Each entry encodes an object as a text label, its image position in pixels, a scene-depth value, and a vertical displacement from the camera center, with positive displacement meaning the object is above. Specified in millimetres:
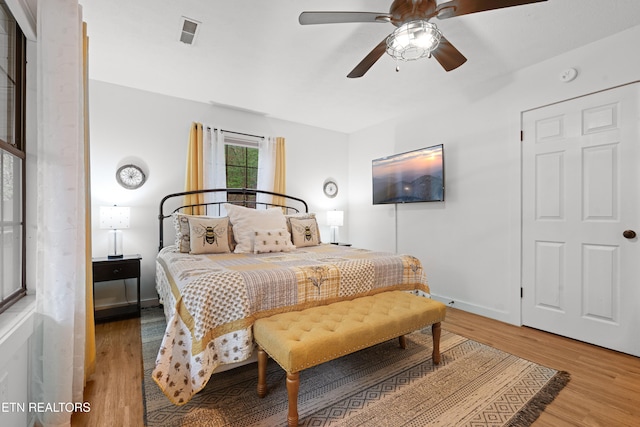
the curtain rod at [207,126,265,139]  3803 +1095
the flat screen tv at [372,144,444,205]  3502 +475
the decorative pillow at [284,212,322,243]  3427 -65
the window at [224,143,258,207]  3939 +636
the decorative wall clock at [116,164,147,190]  3205 +402
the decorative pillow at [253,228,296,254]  2878 -322
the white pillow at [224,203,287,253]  2949 -124
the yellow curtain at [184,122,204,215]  3498 +556
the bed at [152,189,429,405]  1558 -464
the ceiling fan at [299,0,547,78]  1553 +1119
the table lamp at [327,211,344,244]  4422 -111
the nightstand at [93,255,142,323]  2727 -623
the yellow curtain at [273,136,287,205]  4160 +627
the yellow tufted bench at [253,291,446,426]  1402 -677
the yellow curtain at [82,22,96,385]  1713 -210
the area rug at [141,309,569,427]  1499 -1121
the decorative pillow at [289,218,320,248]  3332 -259
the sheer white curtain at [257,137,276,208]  4082 +645
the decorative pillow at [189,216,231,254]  2756 -249
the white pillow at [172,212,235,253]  2799 -233
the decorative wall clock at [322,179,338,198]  4816 +402
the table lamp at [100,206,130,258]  2809 -92
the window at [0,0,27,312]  1338 +260
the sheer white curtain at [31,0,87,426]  1347 +20
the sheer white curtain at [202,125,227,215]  3617 +646
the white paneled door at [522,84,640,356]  2221 -66
